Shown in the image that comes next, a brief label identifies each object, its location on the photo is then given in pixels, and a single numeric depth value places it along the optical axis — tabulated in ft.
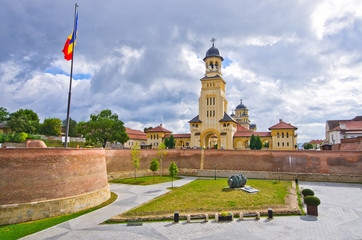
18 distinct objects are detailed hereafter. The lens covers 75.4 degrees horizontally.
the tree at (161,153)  129.52
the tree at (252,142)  170.35
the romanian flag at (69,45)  65.77
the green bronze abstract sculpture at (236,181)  76.54
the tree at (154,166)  108.06
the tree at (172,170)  100.48
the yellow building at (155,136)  206.19
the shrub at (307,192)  68.33
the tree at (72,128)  228.84
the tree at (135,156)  113.91
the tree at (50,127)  176.24
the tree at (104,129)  148.46
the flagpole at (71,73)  65.93
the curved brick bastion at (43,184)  54.19
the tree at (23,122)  152.76
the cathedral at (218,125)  175.73
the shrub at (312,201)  53.93
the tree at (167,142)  192.44
